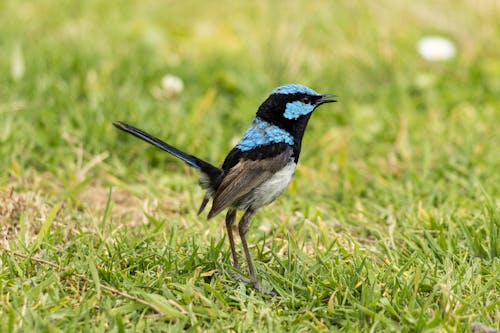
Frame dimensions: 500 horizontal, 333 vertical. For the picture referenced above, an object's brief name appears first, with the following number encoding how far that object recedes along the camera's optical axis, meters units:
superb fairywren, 8.27
